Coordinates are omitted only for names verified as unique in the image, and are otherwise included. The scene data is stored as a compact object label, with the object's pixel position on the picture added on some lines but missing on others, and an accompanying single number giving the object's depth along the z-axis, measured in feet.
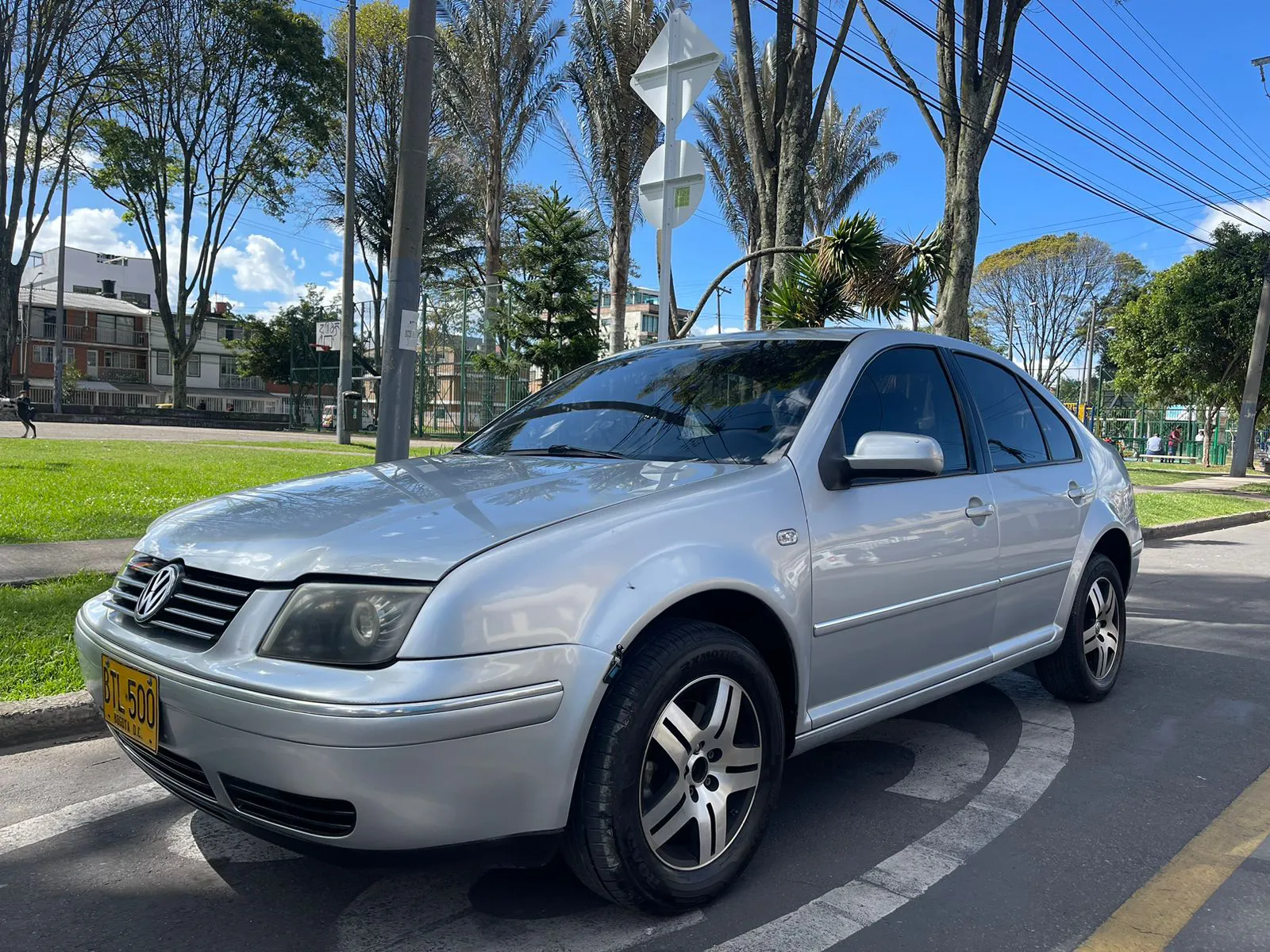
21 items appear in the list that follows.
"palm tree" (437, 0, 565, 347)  93.30
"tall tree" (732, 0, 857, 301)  34.83
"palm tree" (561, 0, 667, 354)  82.07
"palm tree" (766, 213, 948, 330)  26.03
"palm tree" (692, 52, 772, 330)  110.42
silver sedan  6.71
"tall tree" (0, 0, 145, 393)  76.54
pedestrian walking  58.65
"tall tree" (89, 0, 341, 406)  89.81
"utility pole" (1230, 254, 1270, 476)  74.13
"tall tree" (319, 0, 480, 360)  111.96
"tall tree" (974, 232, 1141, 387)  161.38
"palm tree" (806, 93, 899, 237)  123.85
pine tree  70.90
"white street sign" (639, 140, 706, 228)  20.45
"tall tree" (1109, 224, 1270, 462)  90.02
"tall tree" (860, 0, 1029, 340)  46.70
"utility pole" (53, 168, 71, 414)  117.73
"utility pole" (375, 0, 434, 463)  18.30
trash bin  65.36
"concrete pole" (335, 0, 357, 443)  62.64
